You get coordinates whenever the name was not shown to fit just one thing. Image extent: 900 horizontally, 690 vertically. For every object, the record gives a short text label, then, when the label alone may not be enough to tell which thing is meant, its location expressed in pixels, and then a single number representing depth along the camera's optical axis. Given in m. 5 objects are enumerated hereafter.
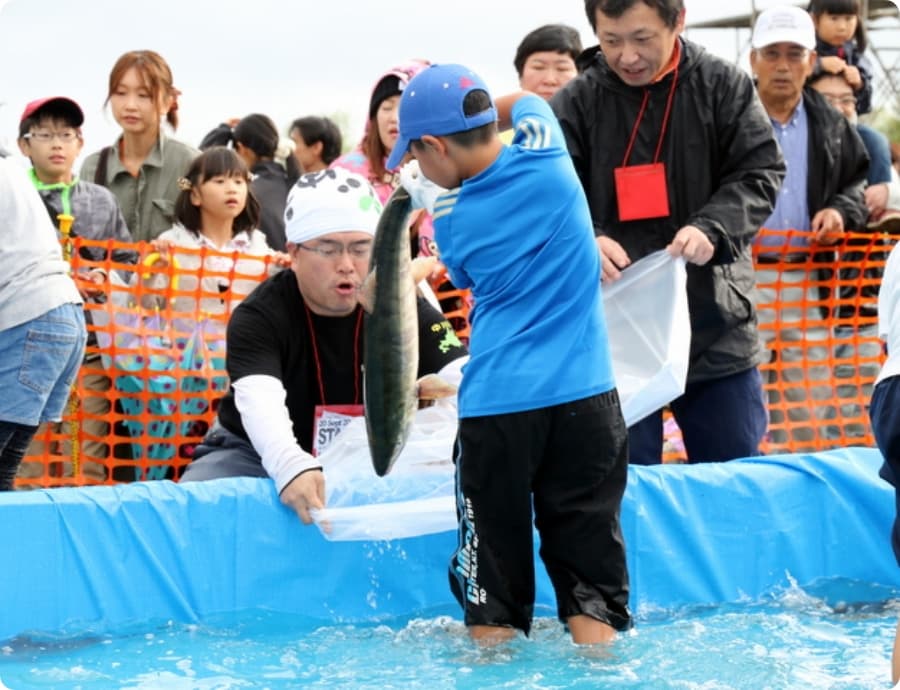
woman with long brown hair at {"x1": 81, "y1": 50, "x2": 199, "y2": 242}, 12.74
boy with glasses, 11.87
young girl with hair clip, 11.73
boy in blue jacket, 7.19
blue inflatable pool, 8.31
